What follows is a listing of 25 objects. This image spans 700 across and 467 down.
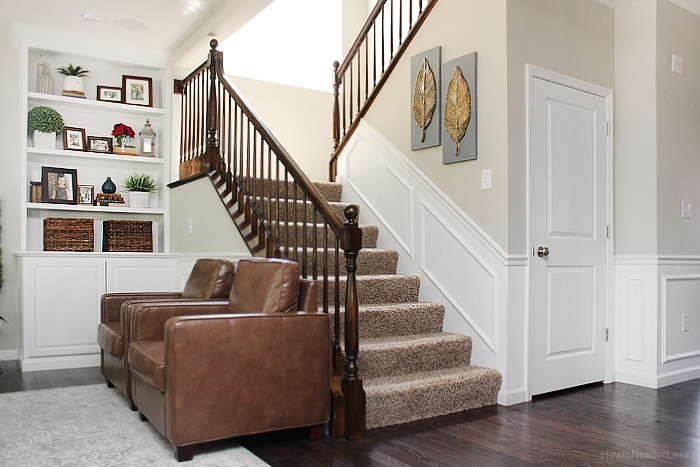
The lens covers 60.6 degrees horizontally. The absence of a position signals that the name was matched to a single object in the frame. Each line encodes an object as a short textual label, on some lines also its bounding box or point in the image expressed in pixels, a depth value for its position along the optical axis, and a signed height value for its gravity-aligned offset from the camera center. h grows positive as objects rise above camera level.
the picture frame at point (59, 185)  4.87 +0.36
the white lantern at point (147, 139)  5.35 +0.80
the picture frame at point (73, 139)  5.02 +0.76
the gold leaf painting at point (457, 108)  3.74 +0.77
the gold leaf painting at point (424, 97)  4.04 +0.90
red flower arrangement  5.17 +0.84
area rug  2.50 -0.98
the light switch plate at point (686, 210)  4.21 +0.13
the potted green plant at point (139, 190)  5.19 +0.34
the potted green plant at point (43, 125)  4.81 +0.84
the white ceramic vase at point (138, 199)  5.19 +0.26
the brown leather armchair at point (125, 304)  3.35 -0.48
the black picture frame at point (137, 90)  5.31 +1.24
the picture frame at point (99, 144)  5.15 +0.73
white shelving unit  4.57 +0.15
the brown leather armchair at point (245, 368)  2.47 -0.61
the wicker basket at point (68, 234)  4.77 -0.04
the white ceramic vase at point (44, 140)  4.83 +0.72
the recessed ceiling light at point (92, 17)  4.46 +1.60
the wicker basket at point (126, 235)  5.02 -0.05
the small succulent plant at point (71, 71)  5.00 +1.33
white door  3.66 -0.05
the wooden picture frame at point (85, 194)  5.05 +0.29
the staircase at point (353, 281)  2.88 -0.32
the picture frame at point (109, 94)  5.21 +1.18
